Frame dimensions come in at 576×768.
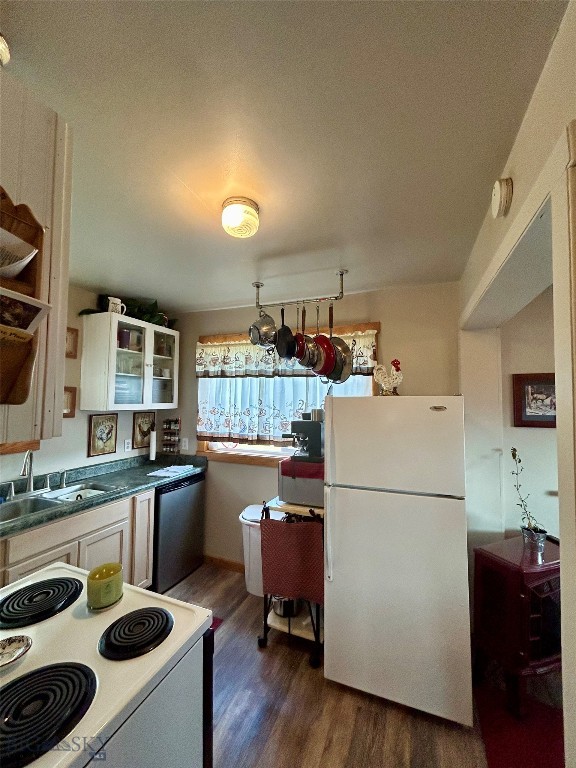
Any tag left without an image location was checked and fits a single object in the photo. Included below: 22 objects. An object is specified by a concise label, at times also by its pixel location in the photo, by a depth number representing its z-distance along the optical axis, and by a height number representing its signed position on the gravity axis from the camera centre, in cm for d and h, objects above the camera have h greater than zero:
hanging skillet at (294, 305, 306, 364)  188 +32
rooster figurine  184 +11
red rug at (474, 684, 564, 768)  128 -152
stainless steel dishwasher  236 -111
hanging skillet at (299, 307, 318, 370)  194 +28
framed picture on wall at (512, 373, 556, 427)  193 +0
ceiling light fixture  124 +75
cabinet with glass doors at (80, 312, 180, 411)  235 +27
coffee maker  197 -27
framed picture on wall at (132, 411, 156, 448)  286 -29
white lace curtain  247 +8
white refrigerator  144 -78
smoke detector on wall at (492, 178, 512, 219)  101 +68
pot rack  204 +78
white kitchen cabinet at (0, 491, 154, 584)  156 -86
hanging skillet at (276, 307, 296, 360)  184 +33
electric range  63 -69
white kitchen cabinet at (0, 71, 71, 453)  64 +38
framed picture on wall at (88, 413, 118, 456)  250 -31
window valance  238 +34
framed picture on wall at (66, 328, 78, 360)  234 +41
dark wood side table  149 -111
